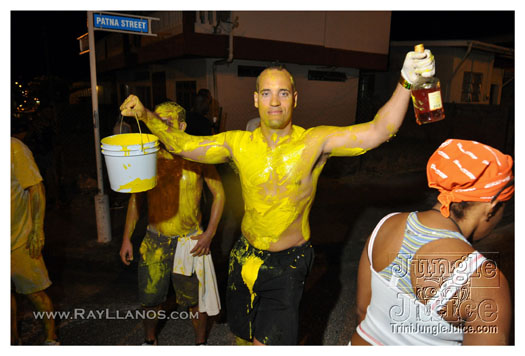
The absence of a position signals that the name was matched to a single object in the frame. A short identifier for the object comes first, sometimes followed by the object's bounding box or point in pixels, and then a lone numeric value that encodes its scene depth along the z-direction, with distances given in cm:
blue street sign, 477
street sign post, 479
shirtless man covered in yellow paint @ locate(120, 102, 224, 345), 303
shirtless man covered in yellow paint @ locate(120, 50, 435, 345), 244
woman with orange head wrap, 143
